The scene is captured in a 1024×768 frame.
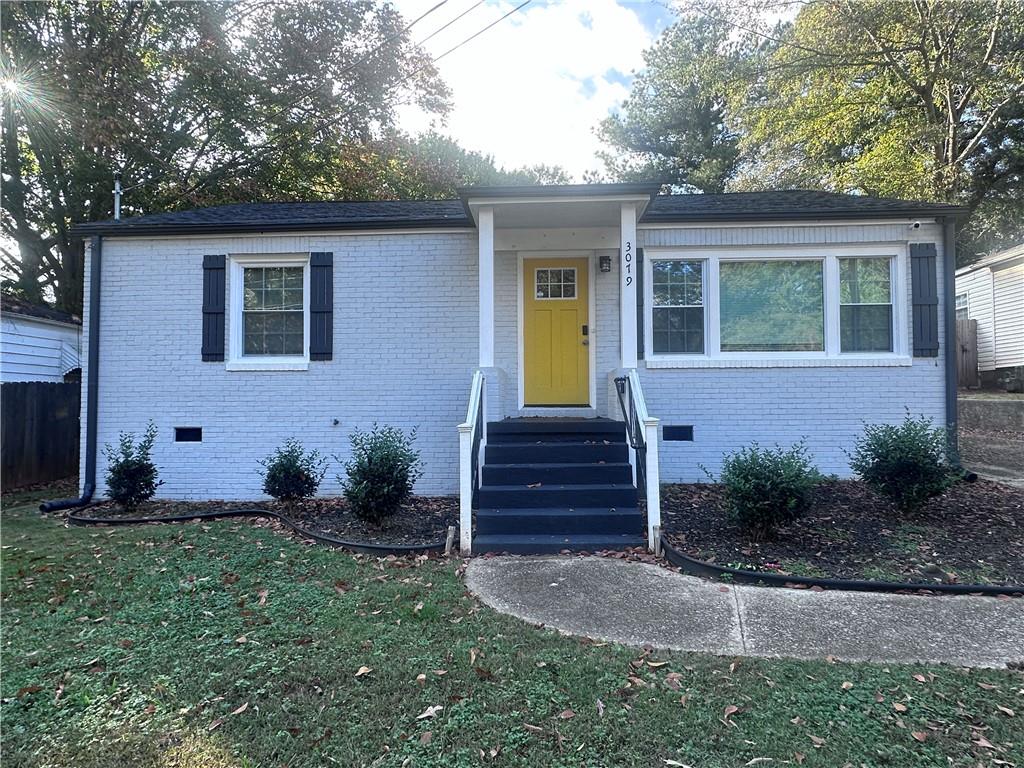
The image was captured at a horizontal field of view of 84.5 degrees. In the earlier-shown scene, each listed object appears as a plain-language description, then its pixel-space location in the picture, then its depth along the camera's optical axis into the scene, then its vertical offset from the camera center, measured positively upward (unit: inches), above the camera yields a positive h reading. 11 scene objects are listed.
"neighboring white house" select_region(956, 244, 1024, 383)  593.6 +102.3
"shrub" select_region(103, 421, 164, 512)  259.9 -38.7
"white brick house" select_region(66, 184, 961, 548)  279.1 +35.2
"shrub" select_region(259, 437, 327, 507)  245.3 -36.1
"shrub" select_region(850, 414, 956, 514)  204.7 -25.1
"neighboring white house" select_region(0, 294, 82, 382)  408.7 +40.6
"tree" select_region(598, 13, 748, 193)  868.0 +443.3
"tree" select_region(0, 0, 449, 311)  488.7 +283.8
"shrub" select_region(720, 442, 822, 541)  186.2 -31.3
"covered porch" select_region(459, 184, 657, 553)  207.9 +15.6
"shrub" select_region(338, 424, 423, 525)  213.5 -32.2
